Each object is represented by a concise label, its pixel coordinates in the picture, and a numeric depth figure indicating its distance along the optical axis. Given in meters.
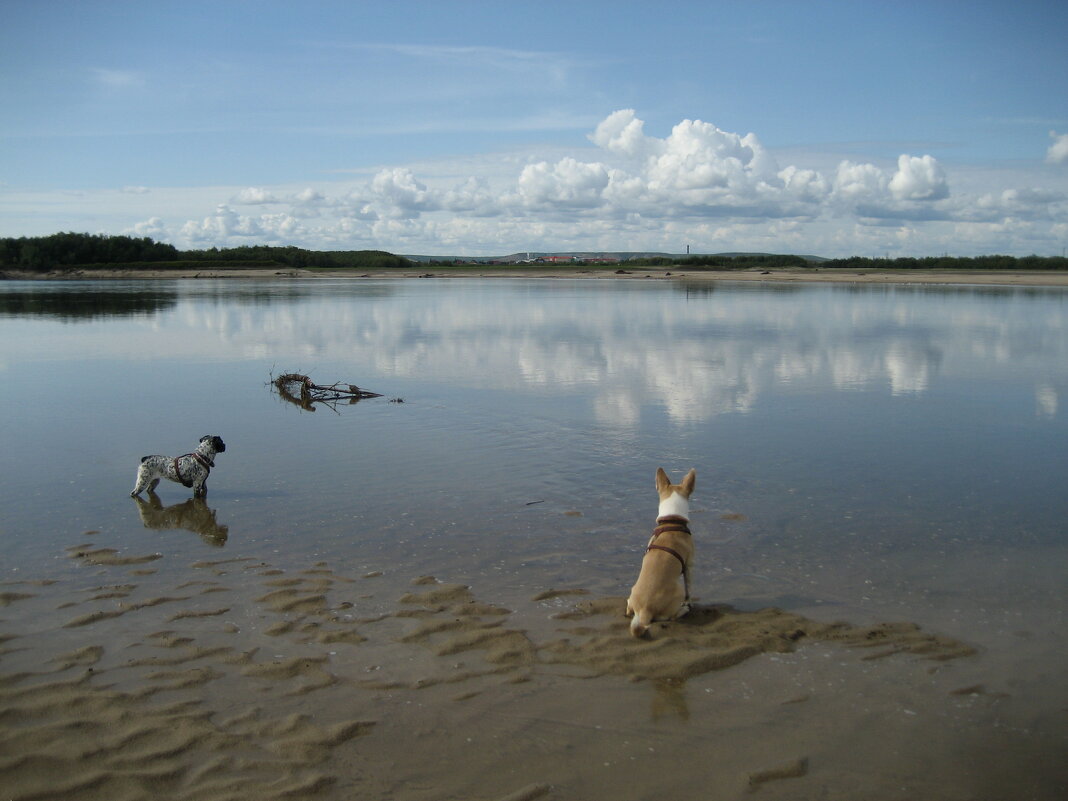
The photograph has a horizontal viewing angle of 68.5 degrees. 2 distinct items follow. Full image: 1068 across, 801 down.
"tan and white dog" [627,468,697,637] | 6.29
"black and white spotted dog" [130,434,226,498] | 10.08
